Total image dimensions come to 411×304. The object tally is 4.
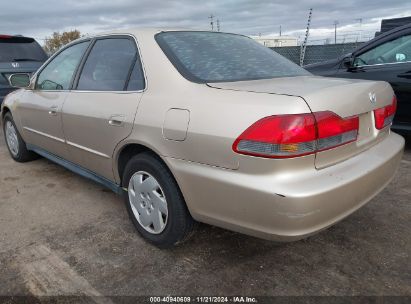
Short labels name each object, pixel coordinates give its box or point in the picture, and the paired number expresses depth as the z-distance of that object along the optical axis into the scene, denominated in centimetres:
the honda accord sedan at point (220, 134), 198
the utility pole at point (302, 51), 945
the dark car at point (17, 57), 733
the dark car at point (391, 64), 463
